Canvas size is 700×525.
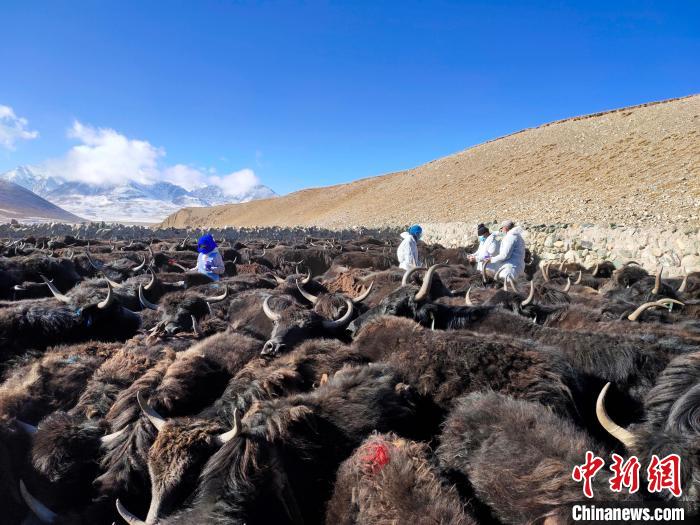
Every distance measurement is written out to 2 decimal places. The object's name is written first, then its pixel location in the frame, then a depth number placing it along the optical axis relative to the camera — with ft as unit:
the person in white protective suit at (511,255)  29.32
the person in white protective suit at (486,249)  32.53
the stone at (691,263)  38.59
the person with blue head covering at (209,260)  32.37
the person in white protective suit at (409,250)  32.50
